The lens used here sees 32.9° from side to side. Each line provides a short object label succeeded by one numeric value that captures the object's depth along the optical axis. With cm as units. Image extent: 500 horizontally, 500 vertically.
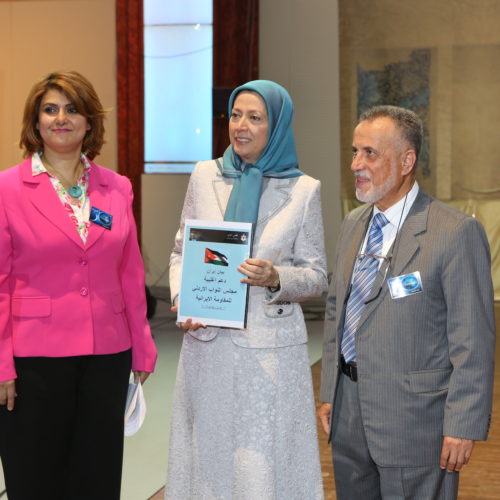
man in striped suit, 223
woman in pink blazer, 261
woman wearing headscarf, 280
